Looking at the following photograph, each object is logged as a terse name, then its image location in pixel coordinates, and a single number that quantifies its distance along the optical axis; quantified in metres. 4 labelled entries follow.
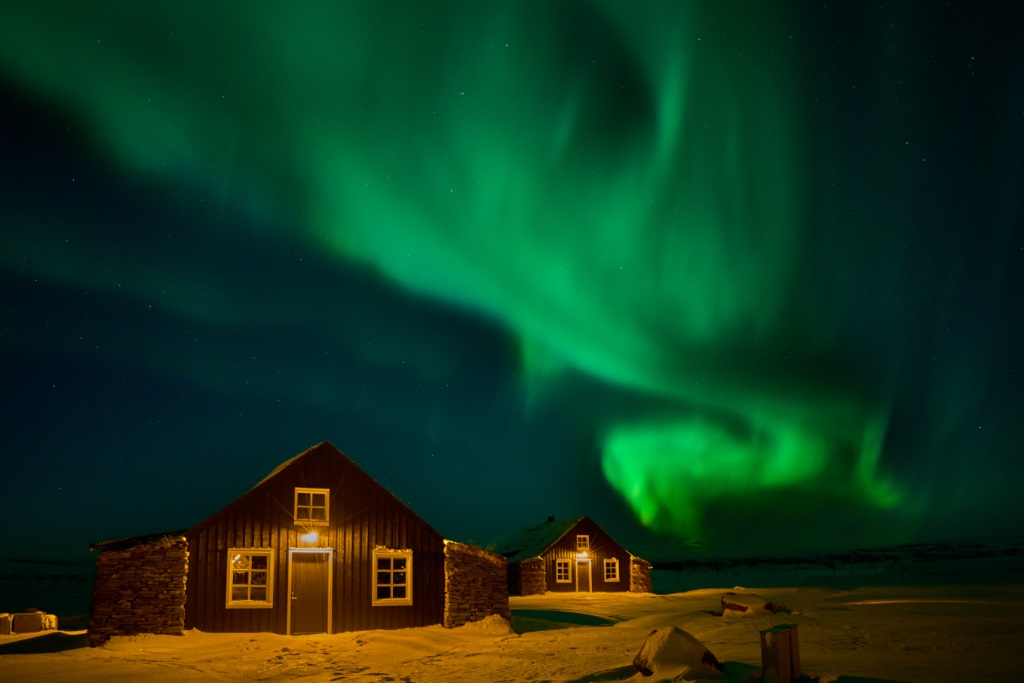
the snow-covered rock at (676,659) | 11.68
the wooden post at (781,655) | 10.71
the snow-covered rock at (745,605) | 26.83
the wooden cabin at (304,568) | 21.38
